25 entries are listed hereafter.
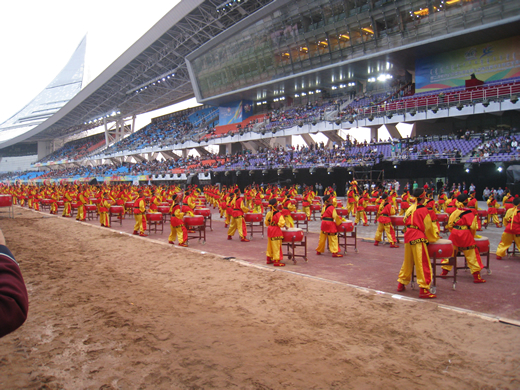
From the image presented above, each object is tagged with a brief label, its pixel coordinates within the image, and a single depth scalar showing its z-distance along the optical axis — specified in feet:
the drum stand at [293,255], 29.12
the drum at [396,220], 35.91
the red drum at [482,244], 23.94
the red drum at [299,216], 43.04
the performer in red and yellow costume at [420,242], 20.16
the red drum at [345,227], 33.19
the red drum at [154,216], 45.32
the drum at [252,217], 44.04
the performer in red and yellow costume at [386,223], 36.42
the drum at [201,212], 48.51
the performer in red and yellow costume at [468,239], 23.09
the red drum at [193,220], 37.07
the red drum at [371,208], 52.80
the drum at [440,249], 20.67
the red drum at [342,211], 45.87
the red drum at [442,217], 38.11
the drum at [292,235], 29.14
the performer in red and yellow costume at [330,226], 31.55
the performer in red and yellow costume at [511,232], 28.32
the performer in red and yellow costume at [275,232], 28.37
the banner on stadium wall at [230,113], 165.58
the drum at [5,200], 65.30
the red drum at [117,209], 53.90
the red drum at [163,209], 55.67
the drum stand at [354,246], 33.35
